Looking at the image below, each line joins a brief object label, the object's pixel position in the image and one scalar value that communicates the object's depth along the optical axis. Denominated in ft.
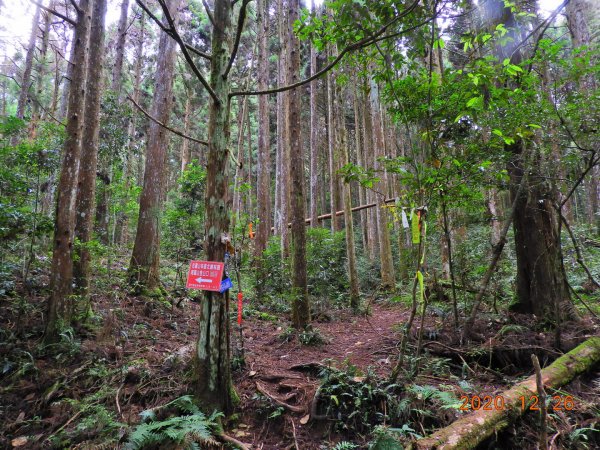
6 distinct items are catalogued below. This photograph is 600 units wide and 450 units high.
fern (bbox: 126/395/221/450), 8.84
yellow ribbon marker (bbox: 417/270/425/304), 10.83
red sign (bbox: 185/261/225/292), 9.96
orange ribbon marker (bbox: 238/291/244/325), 13.85
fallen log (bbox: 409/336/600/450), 7.92
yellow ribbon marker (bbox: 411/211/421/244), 11.33
